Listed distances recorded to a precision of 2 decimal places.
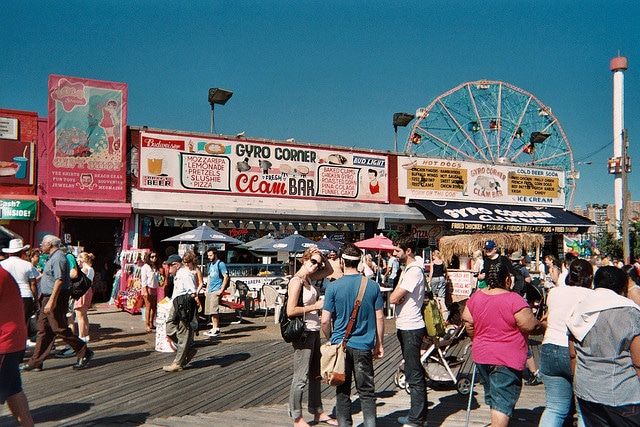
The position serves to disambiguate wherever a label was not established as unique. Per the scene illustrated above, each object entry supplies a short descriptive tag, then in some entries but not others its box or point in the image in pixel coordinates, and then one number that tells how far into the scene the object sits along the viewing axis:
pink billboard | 15.63
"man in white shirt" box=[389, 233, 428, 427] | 5.01
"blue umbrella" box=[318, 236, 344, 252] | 15.41
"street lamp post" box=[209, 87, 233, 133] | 19.55
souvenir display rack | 13.84
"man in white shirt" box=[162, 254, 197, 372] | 7.45
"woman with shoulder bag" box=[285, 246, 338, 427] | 4.98
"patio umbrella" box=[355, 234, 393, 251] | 12.53
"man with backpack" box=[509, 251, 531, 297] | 8.38
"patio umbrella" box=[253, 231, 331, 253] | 13.89
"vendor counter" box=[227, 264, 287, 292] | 15.56
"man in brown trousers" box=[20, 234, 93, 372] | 7.12
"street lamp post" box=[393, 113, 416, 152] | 23.52
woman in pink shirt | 4.14
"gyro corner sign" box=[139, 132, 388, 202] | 17.08
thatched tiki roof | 18.77
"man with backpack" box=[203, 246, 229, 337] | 10.73
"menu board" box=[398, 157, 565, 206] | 21.52
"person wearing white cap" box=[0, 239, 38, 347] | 7.21
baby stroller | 6.33
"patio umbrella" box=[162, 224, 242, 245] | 13.65
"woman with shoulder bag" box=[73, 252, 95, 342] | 8.59
